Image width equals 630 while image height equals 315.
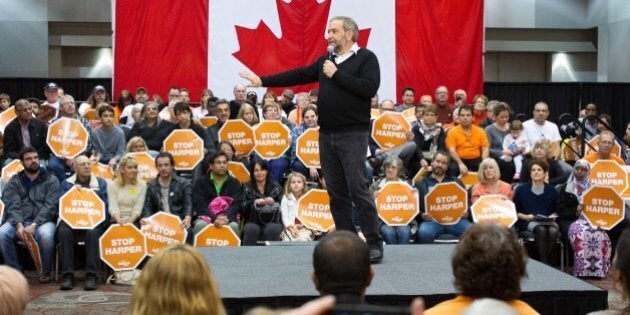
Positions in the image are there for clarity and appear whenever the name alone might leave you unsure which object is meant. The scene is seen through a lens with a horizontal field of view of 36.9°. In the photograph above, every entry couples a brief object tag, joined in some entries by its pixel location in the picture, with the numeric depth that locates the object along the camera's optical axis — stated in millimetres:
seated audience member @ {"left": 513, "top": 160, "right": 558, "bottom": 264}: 9492
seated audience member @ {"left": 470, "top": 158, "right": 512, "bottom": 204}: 9430
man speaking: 5867
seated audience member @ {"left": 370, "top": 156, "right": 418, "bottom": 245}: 9188
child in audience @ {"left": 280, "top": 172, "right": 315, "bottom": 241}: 9117
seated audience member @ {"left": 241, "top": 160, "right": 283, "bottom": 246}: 9227
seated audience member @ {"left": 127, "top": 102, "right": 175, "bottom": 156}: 10812
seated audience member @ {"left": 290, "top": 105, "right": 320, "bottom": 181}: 10251
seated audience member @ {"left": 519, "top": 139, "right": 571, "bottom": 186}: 10125
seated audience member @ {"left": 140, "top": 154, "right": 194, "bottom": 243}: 9297
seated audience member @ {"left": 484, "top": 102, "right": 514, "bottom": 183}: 10930
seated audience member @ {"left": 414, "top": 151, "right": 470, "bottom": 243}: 9320
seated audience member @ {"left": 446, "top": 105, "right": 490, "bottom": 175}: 10664
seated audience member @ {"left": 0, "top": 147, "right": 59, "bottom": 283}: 8992
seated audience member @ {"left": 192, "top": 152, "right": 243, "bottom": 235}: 9242
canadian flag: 14422
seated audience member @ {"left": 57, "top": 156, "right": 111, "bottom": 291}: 8734
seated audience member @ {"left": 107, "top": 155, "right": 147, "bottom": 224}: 9125
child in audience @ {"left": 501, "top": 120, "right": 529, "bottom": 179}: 10906
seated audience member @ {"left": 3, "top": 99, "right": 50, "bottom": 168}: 10695
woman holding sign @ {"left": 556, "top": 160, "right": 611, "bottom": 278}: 9266
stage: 5078
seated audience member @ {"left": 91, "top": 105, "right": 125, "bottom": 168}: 10648
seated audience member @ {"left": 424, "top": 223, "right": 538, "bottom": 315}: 3031
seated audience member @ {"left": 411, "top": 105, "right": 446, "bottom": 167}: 10695
